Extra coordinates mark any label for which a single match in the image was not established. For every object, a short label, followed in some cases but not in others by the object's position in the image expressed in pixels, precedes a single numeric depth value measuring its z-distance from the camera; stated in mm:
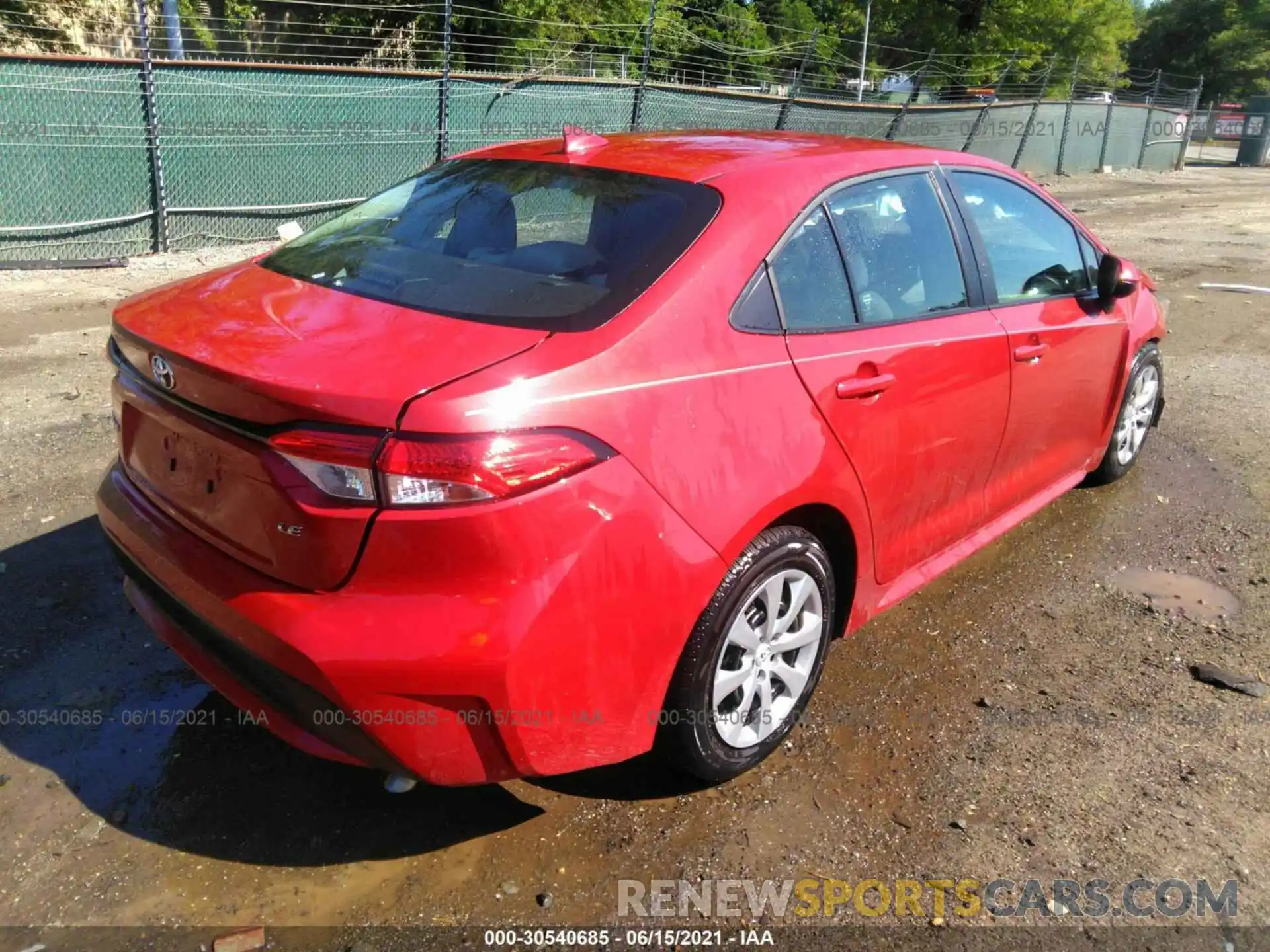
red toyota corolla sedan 2125
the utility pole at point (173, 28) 11039
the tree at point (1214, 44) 56969
